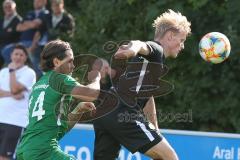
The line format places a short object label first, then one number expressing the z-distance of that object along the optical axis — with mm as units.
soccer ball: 10899
